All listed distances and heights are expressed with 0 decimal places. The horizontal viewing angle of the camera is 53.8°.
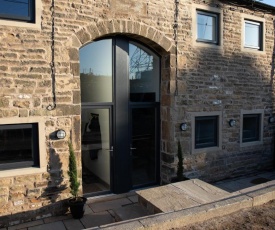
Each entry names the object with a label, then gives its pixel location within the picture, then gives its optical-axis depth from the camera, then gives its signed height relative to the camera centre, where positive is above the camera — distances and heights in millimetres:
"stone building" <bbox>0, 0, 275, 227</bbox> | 4809 +163
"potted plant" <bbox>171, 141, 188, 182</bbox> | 6215 -1514
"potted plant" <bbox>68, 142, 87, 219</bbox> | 4969 -1631
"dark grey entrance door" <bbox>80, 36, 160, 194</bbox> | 5777 -256
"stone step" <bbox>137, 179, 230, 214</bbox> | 3873 -1477
